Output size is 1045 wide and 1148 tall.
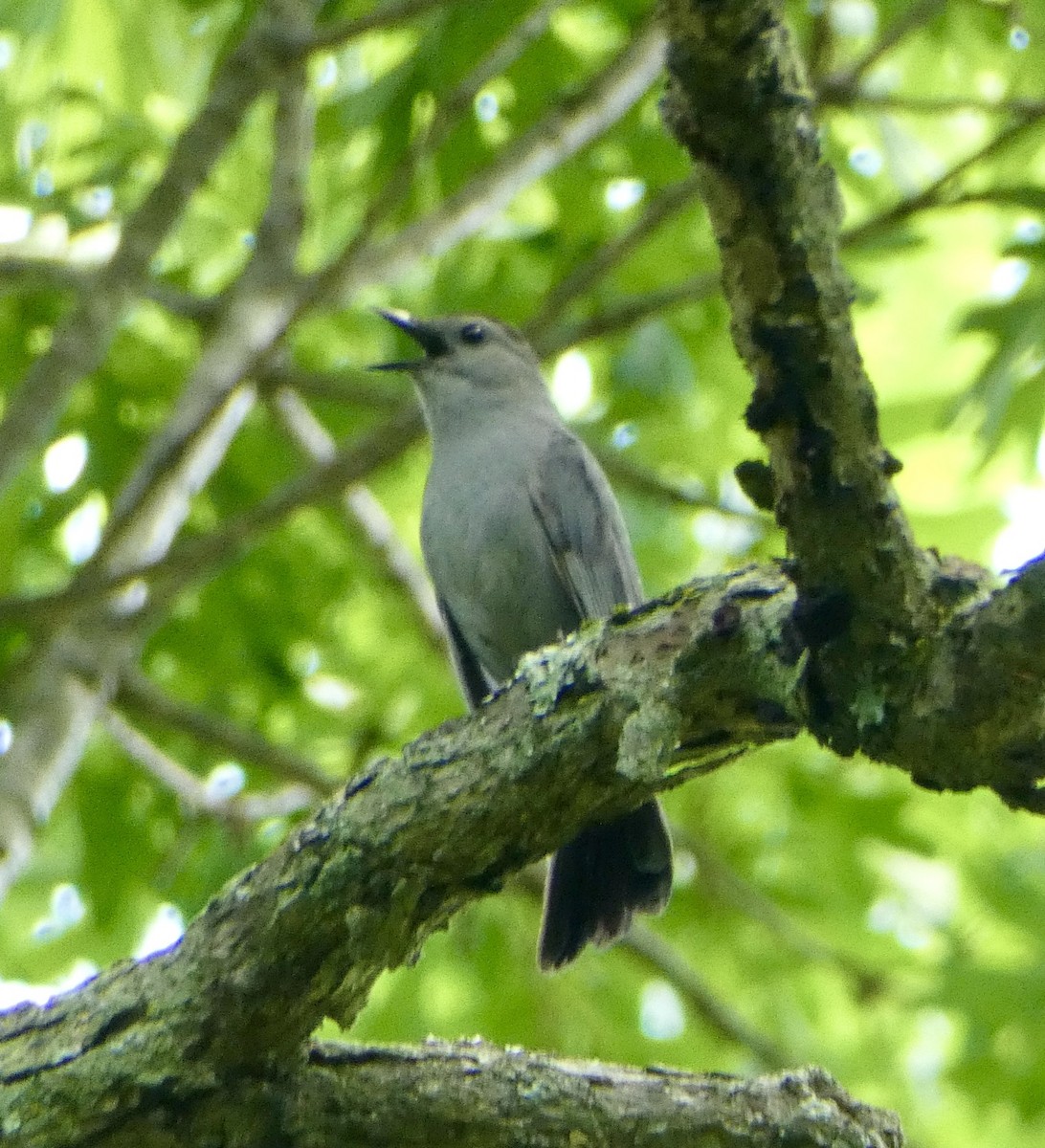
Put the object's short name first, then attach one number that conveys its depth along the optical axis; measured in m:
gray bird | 10.95
